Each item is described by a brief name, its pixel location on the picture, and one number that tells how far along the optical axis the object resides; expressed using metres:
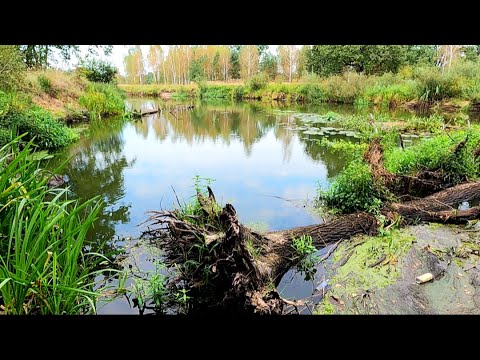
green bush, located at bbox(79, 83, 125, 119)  15.43
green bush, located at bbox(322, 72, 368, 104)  21.23
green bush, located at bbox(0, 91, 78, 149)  7.71
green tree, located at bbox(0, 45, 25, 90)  8.36
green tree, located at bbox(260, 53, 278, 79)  38.57
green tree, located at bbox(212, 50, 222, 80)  44.33
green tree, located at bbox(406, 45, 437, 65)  27.06
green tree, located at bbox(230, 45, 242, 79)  44.47
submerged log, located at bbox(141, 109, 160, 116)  17.57
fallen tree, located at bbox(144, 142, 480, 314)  2.62
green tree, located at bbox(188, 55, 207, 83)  42.00
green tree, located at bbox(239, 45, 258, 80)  38.56
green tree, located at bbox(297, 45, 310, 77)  34.28
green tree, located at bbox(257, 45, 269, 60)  42.32
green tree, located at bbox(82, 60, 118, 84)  20.34
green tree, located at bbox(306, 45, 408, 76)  24.33
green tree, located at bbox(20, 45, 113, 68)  18.33
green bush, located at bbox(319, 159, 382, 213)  4.55
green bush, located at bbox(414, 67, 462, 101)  15.98
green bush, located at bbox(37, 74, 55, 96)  14.25
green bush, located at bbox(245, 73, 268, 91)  29.95
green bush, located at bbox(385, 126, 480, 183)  5.17
